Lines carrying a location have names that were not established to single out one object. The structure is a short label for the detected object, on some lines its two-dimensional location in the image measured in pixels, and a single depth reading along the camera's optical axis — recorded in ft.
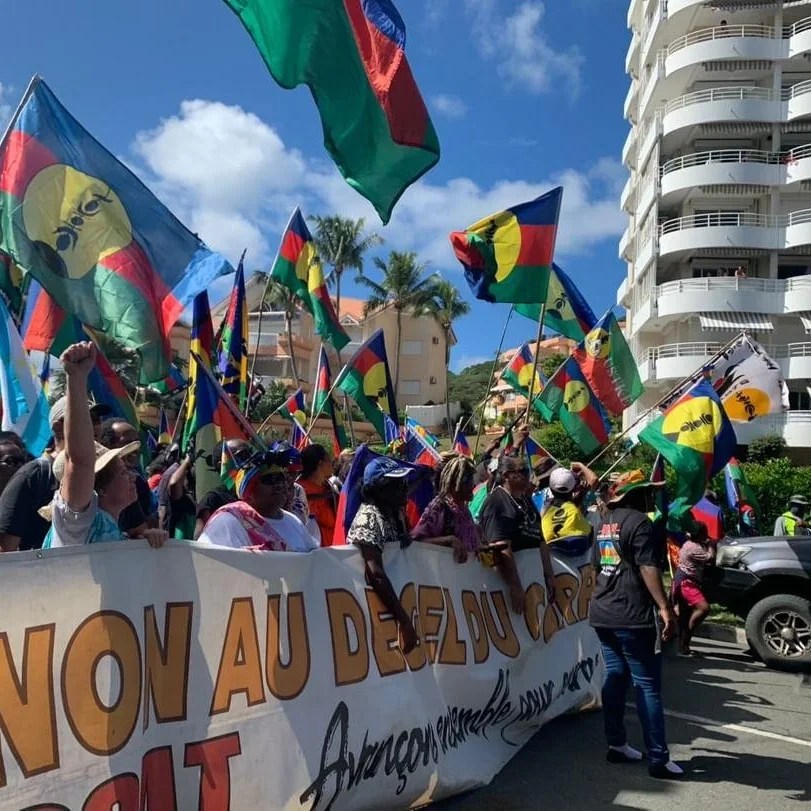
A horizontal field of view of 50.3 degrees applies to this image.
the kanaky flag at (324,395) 39.16
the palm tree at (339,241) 156.97
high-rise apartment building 110.11
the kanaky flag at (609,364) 35.04
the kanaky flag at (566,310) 35.01
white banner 9.59
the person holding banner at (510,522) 17.49
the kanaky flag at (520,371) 41.96
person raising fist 9.05
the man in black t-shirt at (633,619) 15.89
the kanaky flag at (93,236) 15.56
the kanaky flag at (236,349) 31.01
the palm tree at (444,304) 175.01
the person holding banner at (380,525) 13.91
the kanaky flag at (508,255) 28.09
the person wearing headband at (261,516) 12.74
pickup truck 26.89
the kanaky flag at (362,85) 15.30
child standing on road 27.81
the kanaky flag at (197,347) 21.08
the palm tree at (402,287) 173.17
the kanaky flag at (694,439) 27.27
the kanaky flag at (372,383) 37.06
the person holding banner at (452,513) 16.30
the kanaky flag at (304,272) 33.65
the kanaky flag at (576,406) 35.27
